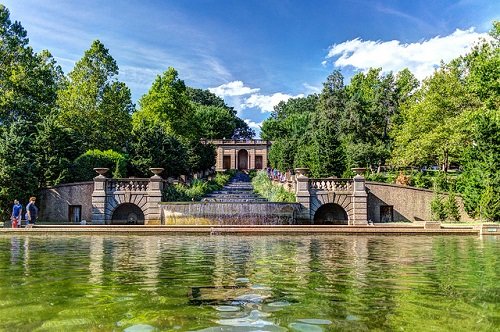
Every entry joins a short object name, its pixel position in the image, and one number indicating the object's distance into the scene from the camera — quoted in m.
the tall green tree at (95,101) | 40.75
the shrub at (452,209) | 27.36
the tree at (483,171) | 25.53
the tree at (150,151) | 34.28
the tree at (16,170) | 25.98
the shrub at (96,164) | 30.14
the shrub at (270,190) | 30.45
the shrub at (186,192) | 30.00
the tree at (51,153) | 28.47
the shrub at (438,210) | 27.27
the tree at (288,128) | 56.94
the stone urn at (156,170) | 27.03
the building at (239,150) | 95.69
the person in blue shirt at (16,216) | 22.33
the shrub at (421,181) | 33.53
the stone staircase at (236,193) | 36.12
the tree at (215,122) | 99.38
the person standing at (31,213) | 22.48
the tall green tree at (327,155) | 33.78
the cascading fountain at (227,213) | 25.75
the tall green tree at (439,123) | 36.22
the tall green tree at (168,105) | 46.16
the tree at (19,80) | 35.06
